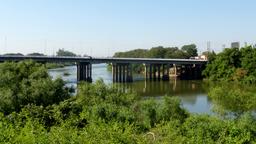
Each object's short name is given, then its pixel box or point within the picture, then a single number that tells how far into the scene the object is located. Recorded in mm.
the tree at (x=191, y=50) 99054
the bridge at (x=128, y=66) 65618
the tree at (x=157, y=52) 95551
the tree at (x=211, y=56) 68418
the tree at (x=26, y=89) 23448
